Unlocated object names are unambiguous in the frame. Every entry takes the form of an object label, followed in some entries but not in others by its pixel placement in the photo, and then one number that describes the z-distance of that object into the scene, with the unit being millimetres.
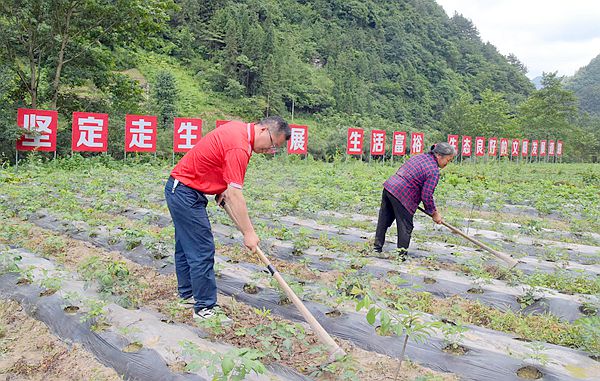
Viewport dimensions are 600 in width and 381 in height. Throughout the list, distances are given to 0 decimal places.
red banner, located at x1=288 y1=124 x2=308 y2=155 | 16328
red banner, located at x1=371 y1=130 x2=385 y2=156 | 17859
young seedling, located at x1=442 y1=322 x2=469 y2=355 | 2777
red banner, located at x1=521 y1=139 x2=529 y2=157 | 28459
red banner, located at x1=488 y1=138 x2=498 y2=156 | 25222
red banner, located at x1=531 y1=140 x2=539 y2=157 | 29906
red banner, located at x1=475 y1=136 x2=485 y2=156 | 23997
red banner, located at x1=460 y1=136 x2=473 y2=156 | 23703
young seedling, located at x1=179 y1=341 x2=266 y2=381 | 1690
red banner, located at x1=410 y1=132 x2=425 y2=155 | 19984
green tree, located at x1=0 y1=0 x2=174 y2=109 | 11305
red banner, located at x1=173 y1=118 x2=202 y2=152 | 13367
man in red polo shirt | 2922
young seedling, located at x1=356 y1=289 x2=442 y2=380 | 1918
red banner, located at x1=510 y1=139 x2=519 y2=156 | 27309
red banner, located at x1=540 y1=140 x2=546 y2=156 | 31219
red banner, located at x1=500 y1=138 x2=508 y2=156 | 26844
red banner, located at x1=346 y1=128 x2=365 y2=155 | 16984
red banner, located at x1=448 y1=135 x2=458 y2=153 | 22234
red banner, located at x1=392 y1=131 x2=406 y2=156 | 19209
